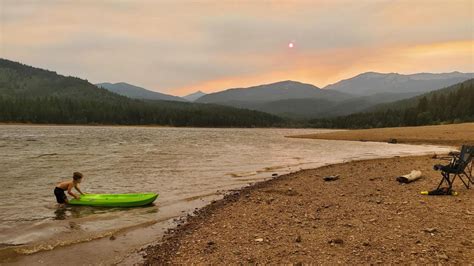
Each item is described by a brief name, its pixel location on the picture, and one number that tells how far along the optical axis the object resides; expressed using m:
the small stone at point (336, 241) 9.45
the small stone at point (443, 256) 7.79
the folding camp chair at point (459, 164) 13.85
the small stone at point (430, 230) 9.64
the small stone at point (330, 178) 21.51
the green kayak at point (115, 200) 17.44
